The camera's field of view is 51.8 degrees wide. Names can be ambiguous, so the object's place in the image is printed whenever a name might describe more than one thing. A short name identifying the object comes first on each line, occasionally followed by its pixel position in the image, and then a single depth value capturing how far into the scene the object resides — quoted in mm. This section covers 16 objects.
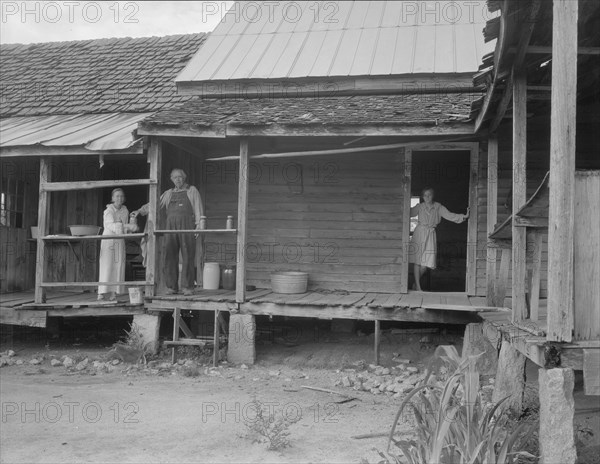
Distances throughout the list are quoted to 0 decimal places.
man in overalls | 9461
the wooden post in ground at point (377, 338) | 8617
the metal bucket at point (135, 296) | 9359
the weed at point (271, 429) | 5452
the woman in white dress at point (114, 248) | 9500
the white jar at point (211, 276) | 10258
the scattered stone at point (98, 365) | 8758
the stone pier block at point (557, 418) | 4309
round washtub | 9828
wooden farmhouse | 8117
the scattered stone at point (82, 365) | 8754
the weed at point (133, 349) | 9047
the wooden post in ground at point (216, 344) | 8805
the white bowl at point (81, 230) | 10305
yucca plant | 3885
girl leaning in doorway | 10164
